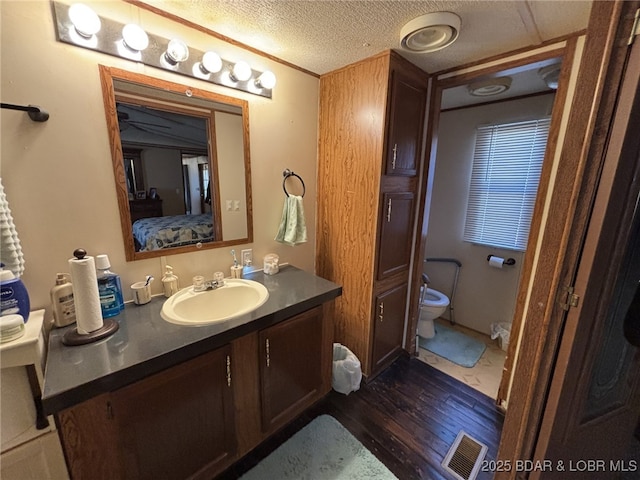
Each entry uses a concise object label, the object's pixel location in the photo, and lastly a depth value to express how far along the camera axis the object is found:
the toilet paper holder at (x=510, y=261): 2.36
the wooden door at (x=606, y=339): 0.77
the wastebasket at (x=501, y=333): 2.38
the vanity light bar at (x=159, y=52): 1.05
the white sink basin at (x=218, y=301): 1.33
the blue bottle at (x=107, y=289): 1.15
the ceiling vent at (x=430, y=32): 1.19
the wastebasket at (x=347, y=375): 1.83
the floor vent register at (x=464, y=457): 1.37
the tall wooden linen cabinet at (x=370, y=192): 1.65
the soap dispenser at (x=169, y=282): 1.40
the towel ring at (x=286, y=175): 1.86
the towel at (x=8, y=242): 0.89
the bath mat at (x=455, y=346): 2.27
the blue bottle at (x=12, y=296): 0.88
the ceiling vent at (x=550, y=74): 1.58
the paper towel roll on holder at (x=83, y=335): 0.98
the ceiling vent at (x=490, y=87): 1.86
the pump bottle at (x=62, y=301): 1.07
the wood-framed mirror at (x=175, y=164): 1.24
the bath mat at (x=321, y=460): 1.33
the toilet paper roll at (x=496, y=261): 2.41
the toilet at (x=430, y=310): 2.43
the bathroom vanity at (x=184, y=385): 0.86
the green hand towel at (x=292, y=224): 1.82
